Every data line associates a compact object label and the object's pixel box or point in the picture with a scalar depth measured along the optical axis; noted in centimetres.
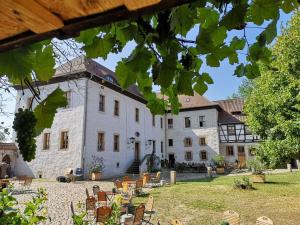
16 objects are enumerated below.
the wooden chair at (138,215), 724
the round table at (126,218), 708
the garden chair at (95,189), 1180
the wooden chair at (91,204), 862
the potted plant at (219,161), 2981
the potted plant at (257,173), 1908
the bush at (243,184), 1622
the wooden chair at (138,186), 1404
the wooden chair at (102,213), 711
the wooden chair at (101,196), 1025
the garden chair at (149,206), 897
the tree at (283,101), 1238
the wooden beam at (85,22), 86
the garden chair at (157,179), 1834
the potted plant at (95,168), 1995
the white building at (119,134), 2116
